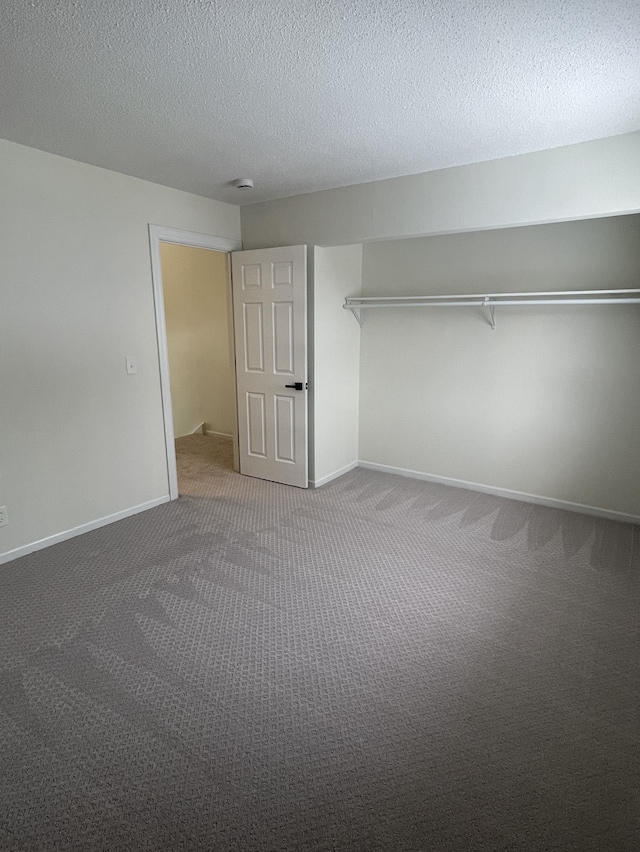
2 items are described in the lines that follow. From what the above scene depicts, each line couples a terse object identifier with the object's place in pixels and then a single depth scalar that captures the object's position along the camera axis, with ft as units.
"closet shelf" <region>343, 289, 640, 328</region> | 9.96
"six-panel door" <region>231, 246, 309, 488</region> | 12.35
